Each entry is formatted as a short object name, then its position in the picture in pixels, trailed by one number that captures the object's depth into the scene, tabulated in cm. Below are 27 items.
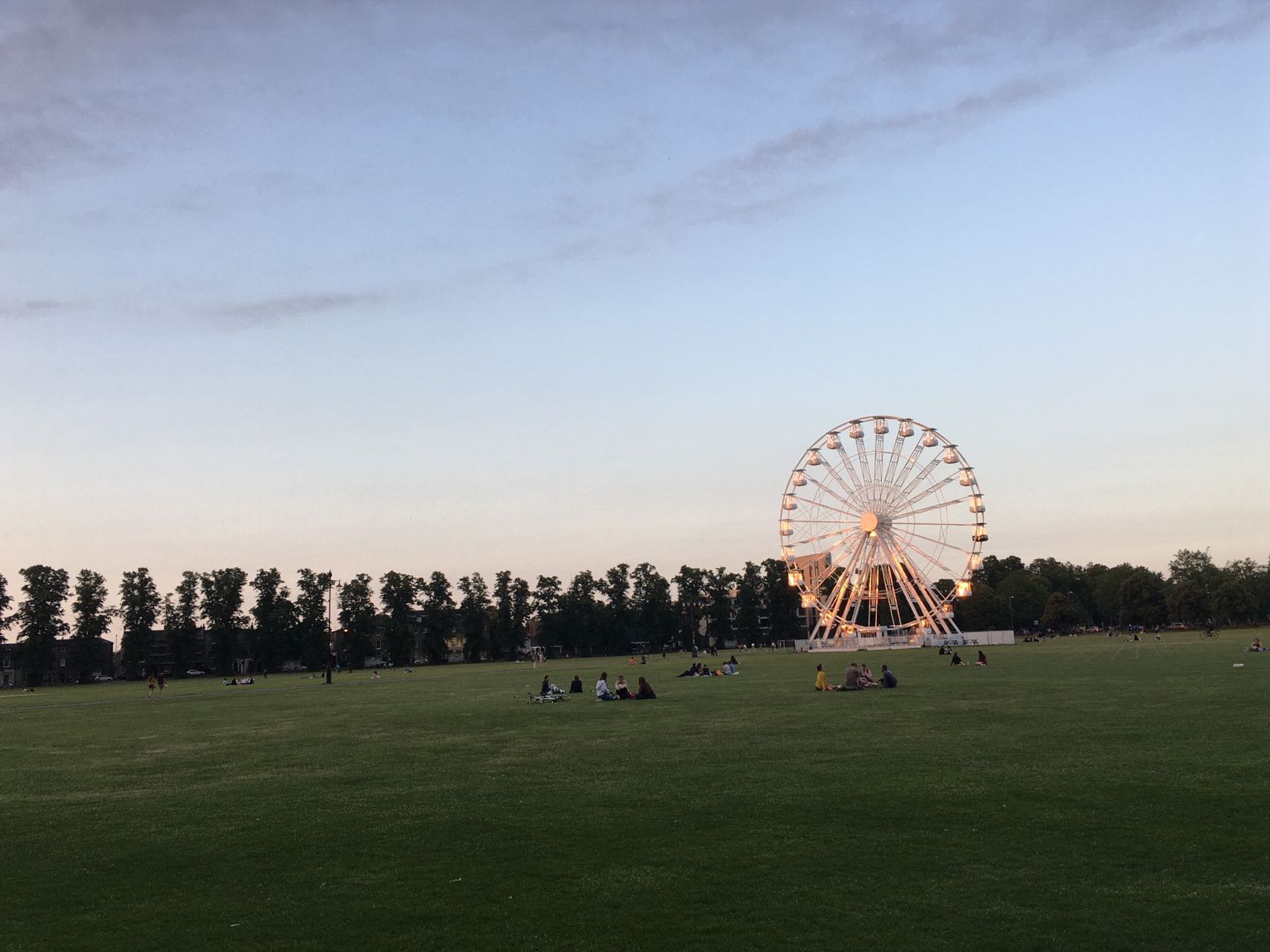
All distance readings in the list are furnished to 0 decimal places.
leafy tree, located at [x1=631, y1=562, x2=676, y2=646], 16488
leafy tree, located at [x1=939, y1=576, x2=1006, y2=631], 16125
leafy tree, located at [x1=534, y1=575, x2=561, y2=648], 15725
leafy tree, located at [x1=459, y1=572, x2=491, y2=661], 14762
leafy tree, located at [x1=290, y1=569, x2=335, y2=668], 12688
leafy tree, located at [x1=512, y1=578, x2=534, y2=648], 15012
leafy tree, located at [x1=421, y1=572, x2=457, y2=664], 14100
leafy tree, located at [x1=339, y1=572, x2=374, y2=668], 13075
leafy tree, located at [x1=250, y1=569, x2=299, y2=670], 12725
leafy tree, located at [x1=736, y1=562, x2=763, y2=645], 16700
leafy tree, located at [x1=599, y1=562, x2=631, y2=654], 16212
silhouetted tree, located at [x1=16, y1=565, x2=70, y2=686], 11550
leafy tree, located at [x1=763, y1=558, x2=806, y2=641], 16900
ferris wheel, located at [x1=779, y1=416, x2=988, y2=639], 9788
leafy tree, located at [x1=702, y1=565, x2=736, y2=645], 17025
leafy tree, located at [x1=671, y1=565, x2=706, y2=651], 16962
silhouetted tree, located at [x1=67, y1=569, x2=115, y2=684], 11869
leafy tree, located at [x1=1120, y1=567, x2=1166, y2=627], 15462
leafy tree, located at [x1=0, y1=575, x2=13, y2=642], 11650
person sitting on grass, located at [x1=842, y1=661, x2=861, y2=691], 3810
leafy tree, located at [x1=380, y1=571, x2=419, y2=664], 13388
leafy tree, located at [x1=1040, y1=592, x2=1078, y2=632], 16250
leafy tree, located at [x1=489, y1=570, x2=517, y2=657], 14838
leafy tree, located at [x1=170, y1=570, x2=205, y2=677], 12594
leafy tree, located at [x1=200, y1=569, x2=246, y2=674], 12650
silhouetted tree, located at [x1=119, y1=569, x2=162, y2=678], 12444
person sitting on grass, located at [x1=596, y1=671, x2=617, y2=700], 3869
